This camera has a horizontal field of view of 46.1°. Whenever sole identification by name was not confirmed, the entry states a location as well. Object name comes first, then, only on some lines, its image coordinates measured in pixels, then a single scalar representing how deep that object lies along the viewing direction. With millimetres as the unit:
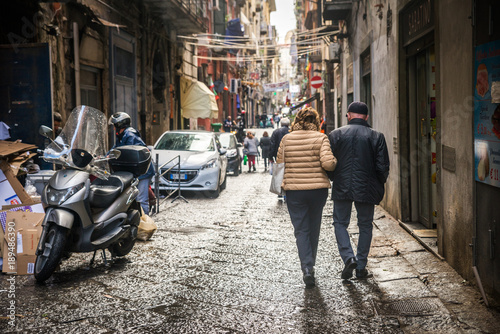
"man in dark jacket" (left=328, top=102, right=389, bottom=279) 5793
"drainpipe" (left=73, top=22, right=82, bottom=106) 12938
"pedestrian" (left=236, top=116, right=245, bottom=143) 38312
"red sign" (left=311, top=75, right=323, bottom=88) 21969
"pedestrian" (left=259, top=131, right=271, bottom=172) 22344
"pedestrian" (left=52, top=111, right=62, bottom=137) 10312
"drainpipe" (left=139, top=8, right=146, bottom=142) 18859
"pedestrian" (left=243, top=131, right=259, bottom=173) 22031
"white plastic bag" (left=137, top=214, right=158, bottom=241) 7916
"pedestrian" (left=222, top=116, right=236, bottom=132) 37312
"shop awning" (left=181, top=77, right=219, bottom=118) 25938
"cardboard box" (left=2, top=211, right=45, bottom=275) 6074
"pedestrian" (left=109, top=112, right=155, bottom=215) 8406
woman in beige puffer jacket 5699
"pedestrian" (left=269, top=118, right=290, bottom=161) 12779
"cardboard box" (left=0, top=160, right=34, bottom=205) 6840
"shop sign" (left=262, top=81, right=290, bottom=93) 43625
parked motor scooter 5602
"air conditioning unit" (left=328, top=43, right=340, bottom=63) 19953
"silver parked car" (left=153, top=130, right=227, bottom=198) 13289
